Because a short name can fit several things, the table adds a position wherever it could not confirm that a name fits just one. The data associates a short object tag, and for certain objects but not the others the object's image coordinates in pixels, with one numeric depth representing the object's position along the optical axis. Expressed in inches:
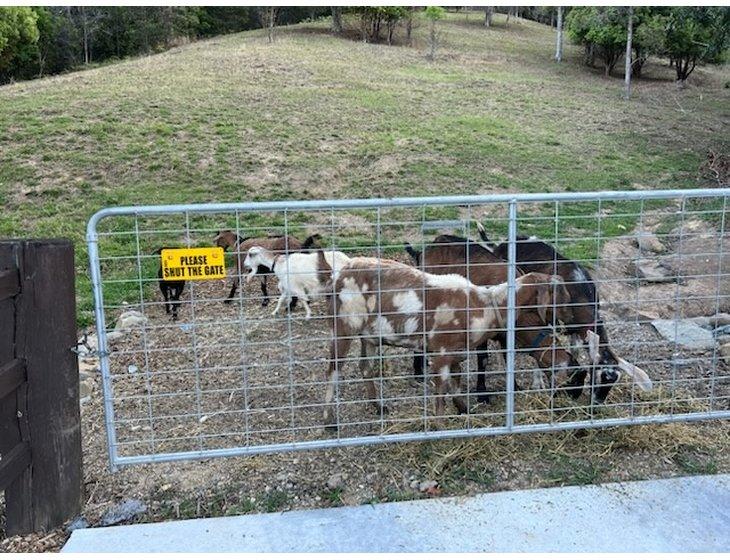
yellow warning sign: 128.6
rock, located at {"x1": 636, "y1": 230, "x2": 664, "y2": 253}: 354.9
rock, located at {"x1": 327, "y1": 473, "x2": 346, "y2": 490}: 143.9
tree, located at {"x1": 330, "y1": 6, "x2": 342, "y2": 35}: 1270.9
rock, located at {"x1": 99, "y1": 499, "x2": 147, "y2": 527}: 133.7
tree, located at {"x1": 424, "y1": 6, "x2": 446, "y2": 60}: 1105.9
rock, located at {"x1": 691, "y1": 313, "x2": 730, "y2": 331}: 242.1
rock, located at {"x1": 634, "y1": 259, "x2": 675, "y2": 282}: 315.6
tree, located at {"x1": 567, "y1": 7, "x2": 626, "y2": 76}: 1003.3
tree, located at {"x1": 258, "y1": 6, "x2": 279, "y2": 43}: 1428.4
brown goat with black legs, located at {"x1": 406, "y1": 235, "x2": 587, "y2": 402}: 169.9
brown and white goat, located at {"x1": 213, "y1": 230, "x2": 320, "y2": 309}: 292.7
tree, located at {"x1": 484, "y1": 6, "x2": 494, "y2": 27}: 1616.6
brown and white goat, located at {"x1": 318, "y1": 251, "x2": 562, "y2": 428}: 158.1
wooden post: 122.0
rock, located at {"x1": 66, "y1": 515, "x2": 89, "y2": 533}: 131.0
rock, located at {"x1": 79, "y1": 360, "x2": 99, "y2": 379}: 209.7
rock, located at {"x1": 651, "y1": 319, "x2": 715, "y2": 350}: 222.8
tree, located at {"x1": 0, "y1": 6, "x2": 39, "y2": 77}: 1090.1
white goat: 255.0
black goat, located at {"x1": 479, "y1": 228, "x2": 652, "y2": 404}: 168.7
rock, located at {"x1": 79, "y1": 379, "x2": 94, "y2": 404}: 191.6
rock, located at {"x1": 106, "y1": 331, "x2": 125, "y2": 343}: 234.7
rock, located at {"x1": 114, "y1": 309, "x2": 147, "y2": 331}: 251.5
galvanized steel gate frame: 129.3
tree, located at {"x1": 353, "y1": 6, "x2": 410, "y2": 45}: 1229.1
